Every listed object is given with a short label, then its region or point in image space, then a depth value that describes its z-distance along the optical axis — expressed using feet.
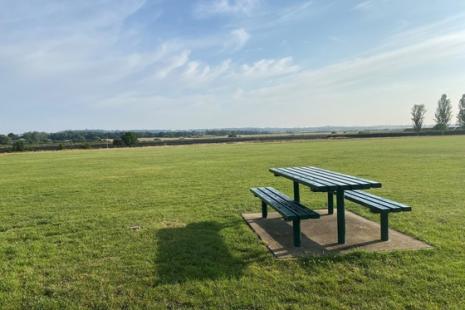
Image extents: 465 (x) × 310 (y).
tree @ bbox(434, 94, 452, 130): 343.50
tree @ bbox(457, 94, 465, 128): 323.45
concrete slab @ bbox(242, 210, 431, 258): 17.34
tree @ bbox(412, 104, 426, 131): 359.05
